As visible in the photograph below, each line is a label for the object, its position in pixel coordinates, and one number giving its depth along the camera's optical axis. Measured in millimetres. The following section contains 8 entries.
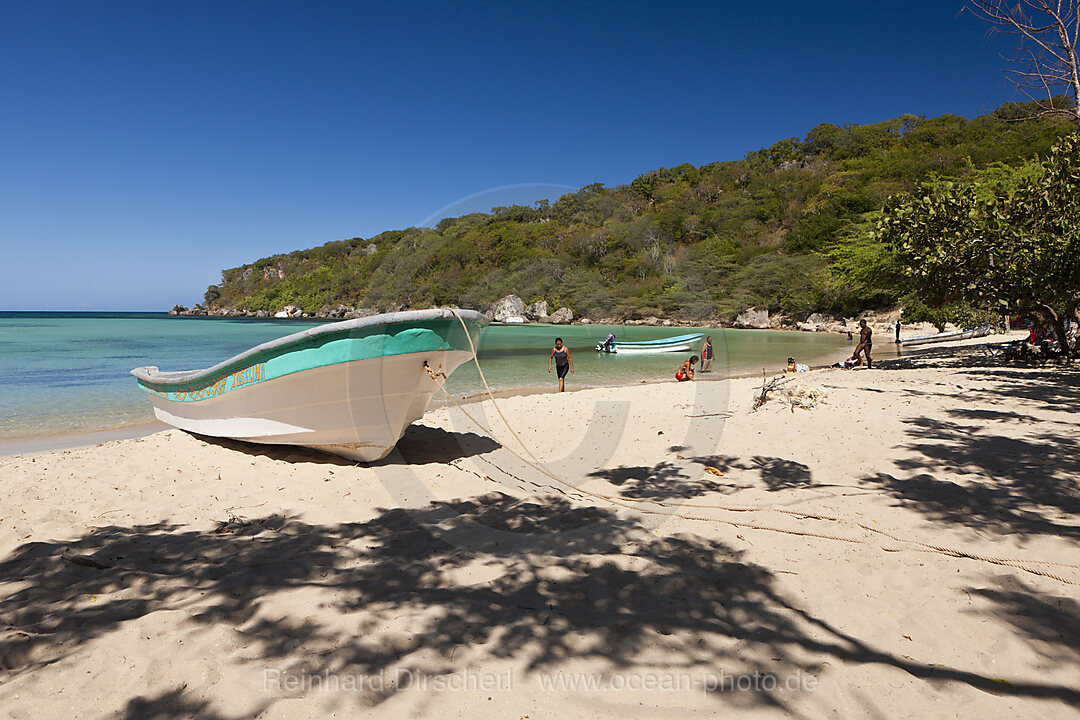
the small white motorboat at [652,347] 27844
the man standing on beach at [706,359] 17750
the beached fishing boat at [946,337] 25344
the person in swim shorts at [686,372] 14992
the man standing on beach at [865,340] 15618
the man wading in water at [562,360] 12750
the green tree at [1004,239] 9391
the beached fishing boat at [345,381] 5664
